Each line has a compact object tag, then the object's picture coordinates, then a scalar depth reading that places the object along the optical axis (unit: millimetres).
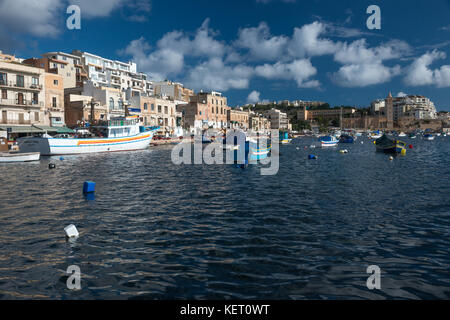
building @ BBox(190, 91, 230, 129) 79250
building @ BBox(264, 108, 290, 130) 146375
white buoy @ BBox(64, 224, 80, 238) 8602
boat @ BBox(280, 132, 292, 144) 75538
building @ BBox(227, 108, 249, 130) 92262
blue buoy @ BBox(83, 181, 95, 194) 14453
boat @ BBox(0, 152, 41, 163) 26562
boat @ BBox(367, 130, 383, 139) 107625
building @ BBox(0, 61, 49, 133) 38688
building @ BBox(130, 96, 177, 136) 60125
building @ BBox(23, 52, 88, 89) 55244
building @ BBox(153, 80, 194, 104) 83625
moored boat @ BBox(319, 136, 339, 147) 58844
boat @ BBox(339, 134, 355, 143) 74625
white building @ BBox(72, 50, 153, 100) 69875
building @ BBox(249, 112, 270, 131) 111338
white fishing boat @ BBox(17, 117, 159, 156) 32812
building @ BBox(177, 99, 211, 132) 74188
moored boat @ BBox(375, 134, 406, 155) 40125
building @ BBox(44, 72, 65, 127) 44469
